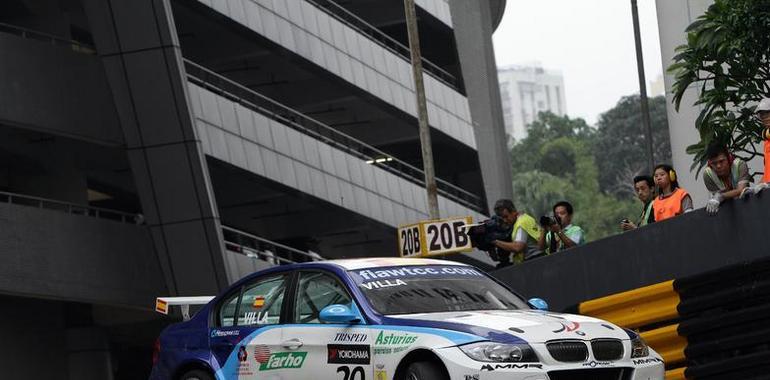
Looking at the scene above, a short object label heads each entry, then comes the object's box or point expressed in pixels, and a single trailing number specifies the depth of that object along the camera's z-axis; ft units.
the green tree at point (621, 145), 521.65
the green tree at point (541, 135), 550.36
